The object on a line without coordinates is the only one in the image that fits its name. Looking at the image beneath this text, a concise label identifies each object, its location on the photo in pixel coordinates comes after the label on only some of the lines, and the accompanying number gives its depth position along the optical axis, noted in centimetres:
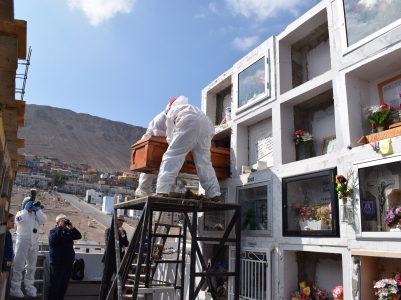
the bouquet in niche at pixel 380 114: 493
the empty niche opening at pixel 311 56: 659
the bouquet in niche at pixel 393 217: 438
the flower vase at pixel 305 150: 640
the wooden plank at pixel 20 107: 458
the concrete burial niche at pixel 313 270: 566
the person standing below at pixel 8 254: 687
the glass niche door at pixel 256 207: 650
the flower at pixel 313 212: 545
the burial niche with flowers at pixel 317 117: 632
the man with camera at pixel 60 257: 727
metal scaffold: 538
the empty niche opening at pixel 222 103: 916
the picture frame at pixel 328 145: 600
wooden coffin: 661
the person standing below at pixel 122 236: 810
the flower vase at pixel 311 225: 552
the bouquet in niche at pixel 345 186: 493
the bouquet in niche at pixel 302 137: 633
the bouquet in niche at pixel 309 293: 560
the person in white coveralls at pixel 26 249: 745
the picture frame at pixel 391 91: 516
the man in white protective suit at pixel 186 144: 588
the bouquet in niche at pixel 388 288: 429
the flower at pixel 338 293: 500
